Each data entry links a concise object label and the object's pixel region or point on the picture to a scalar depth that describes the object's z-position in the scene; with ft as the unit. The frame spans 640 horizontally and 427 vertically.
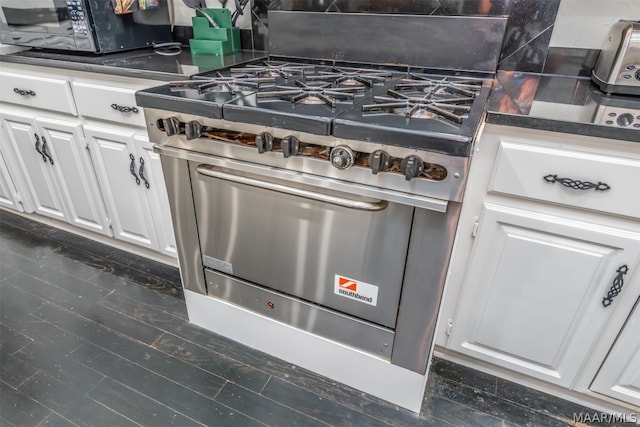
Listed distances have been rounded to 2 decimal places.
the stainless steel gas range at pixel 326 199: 2.86
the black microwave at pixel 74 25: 4.90
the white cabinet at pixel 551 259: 3.01
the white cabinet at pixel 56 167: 5.46
